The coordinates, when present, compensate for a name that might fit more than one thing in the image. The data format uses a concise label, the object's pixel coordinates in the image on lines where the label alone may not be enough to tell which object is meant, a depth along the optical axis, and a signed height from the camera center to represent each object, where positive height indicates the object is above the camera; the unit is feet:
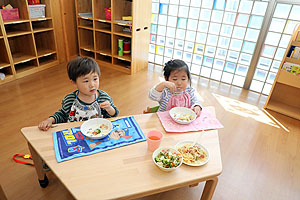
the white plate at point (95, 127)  3.90 -2.31
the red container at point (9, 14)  9.32 -0.98
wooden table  2.99 -2.43
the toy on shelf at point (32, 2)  10.42 -0.45
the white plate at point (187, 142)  3.76 -2.36
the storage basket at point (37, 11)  10.14 -0.84
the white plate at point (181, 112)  4.81 -2.29
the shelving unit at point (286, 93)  8.25 -3.30
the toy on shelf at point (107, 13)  11.02 -0.72
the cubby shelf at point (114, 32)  10.71 -1.61
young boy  4.36 -2.10
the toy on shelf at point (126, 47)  11.54 -2.39
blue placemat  3.55 -2.38
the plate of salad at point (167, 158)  3.31 -2.33
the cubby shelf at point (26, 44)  9.70 -2.53
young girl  4.98 -2.05
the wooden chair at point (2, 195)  3.99 -3.56
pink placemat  4.41 -2.35
